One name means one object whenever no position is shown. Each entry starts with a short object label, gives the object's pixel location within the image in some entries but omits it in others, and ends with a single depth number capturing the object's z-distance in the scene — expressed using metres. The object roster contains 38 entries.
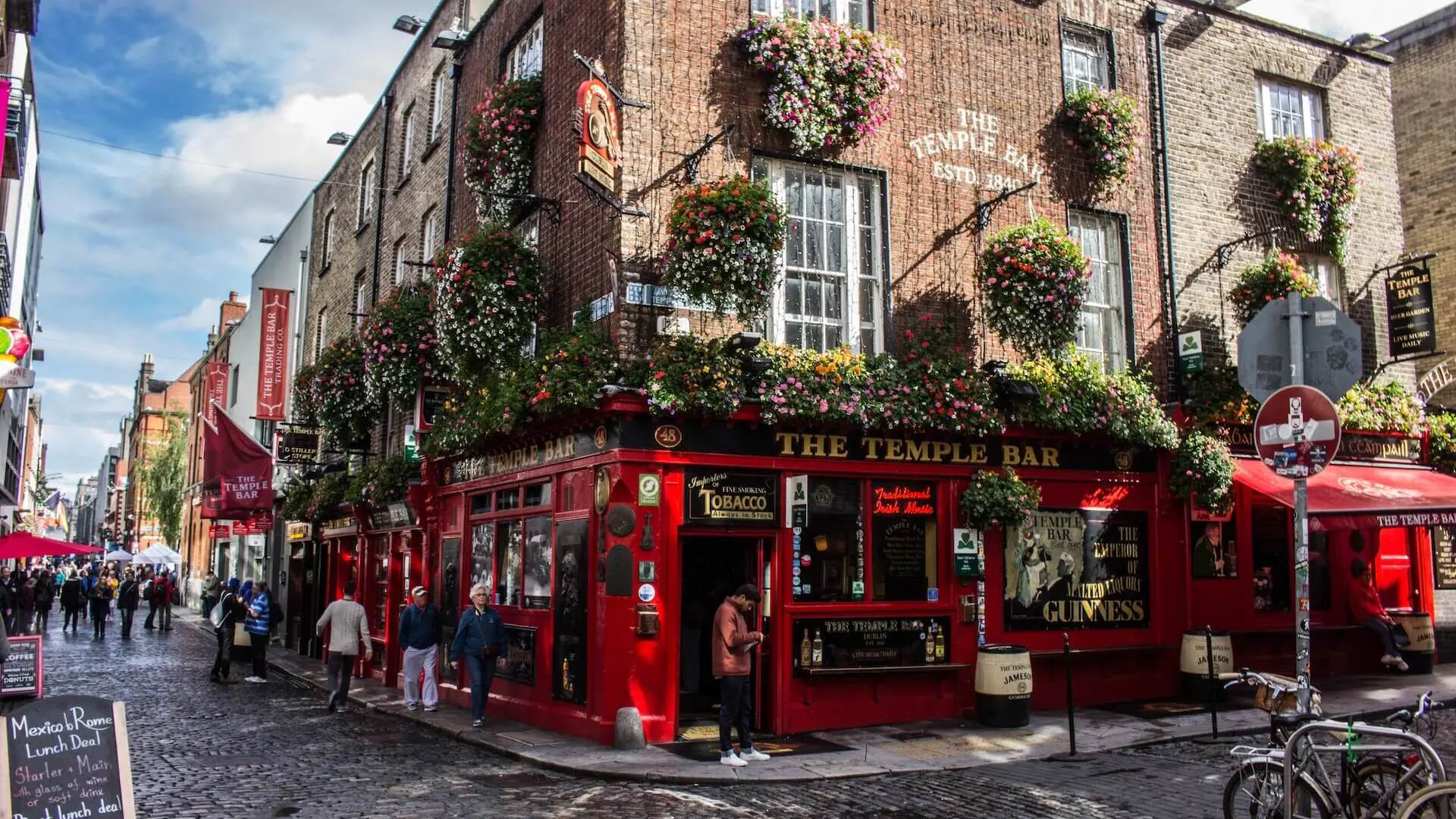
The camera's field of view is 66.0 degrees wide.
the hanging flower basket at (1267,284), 15.45
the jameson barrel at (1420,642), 16.05
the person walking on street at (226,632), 18.78
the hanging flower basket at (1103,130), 15.15
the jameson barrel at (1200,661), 13.91
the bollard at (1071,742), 10.62
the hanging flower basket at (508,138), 14.98
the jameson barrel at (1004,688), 12.49
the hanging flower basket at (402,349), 16.55
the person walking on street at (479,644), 13.52
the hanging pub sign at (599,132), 11.27
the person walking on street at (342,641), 15.39
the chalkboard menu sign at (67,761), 6.08
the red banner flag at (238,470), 22.11
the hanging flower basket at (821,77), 13.08
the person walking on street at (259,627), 18.98
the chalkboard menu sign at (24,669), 12.08
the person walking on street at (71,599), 32.25
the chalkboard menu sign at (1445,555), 17.70
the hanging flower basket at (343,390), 19.48
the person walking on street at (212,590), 28.25
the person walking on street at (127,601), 29.80
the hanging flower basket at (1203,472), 14.66
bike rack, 6.04
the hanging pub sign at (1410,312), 16.30
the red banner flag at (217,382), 31.94
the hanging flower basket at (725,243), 11.63
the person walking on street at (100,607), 30.08
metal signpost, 7.64
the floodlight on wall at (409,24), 21.19
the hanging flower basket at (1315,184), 16.73
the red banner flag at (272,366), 24.30
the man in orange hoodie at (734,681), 10.62
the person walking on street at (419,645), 15.27
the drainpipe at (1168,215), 15.62
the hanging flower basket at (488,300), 13.53
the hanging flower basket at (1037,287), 13.36
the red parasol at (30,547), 17.63
